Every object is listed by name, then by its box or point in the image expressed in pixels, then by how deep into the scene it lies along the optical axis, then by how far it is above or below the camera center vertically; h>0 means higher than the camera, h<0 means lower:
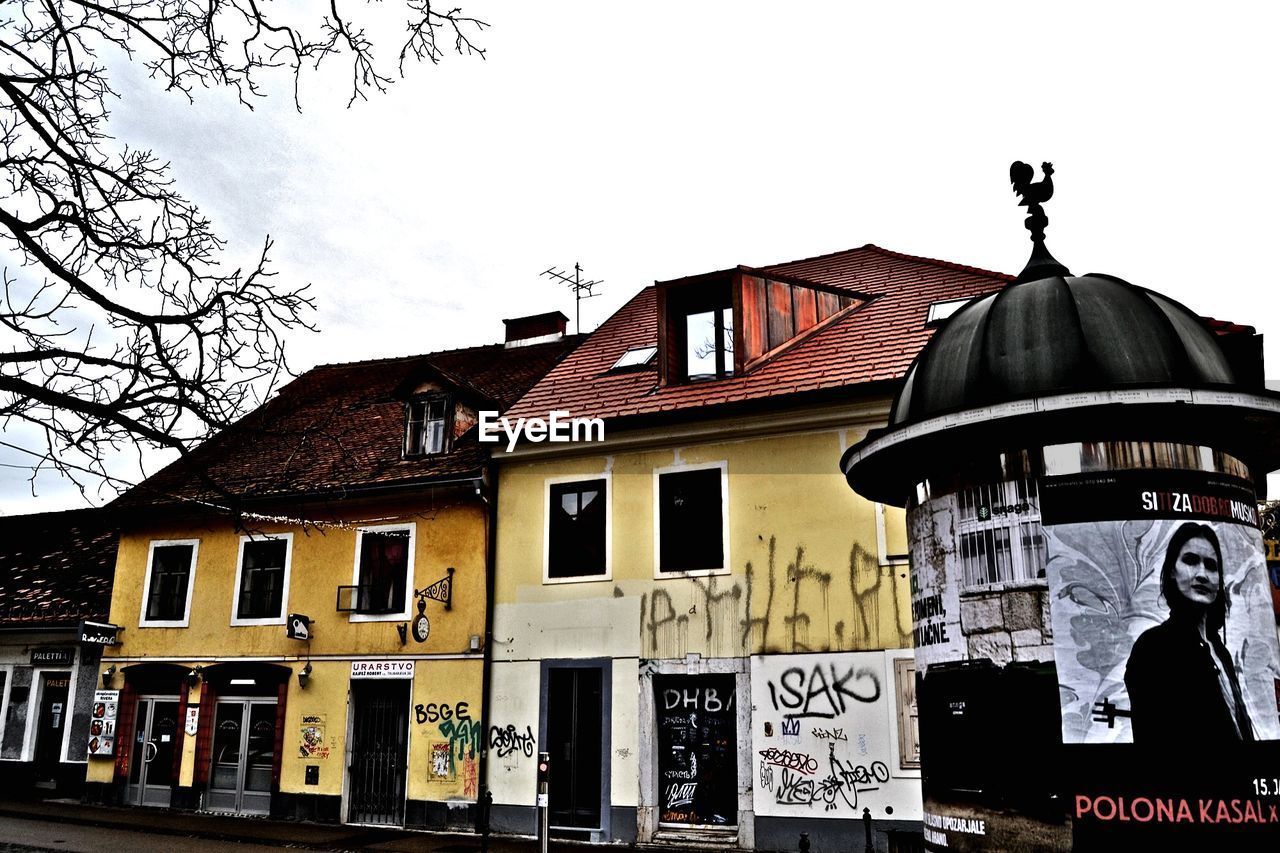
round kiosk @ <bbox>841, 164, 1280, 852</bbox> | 5.18 +0.57
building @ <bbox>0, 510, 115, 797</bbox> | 21.12 +0.41
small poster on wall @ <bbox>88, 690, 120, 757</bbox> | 20.09 -0.52
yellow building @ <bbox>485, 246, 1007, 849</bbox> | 14.30 +1.65
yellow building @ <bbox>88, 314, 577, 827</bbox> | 17.59 +1.14
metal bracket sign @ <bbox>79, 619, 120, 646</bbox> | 19.98 +1.21
